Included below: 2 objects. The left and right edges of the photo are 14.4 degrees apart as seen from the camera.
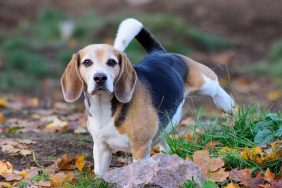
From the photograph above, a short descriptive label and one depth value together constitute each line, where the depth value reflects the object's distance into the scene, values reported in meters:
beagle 8.23
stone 7.16
